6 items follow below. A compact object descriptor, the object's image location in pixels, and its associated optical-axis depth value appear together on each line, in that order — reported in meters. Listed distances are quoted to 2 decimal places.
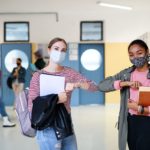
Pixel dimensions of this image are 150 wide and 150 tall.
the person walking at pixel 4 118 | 6.28
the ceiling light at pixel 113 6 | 8.95
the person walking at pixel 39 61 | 8.77
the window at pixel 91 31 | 10.21
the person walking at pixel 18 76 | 8.78
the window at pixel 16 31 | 10.28
